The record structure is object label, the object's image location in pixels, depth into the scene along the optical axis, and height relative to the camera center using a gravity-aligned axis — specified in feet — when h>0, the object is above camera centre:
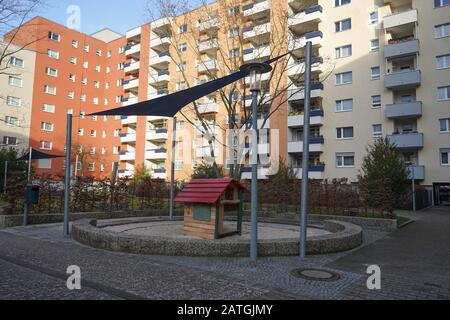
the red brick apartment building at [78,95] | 150.82 +41.69
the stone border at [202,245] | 24.66 -4.00
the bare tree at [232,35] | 56.75 +25.56
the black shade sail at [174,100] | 26.35 +6.42
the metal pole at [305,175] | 24.73 +1.01
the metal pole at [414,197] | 75.97 -1.32
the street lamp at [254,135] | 23.72 +3.69
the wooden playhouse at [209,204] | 28.81 -1.30
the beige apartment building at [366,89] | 91.61 +27.55
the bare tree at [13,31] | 43.77 +20.87
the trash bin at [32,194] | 37.24 -0.87
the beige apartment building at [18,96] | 137.90 +35.09
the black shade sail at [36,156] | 68.18 +5.83
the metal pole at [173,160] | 45.06 +3.42
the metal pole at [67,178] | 32.88 +0.74
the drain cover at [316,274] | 19.31 -4.67
